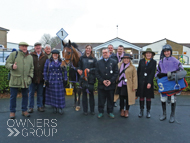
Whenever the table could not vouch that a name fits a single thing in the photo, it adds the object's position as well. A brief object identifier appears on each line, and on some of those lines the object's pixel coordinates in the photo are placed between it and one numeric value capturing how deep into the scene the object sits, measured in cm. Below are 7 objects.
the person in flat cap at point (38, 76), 473
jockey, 395
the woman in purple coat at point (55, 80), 452
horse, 454
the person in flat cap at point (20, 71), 409
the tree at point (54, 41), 4308
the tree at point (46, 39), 4475
